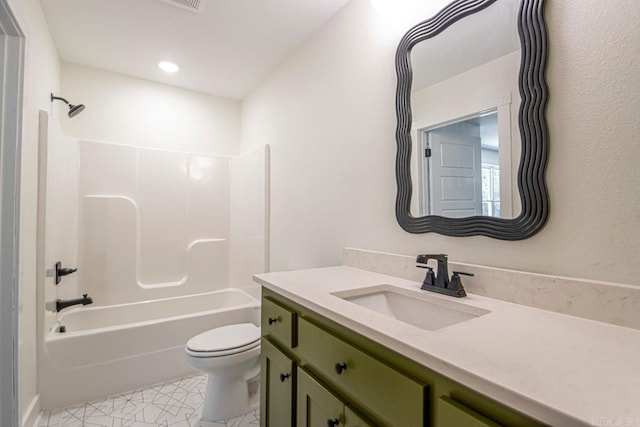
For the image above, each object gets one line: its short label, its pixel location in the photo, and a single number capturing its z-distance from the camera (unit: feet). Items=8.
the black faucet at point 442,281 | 3.58
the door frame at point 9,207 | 4.39
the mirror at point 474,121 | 3.27
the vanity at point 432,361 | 1.69
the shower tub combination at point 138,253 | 6.56
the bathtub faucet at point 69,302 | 6.98
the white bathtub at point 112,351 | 6.39
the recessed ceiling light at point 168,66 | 8.38
